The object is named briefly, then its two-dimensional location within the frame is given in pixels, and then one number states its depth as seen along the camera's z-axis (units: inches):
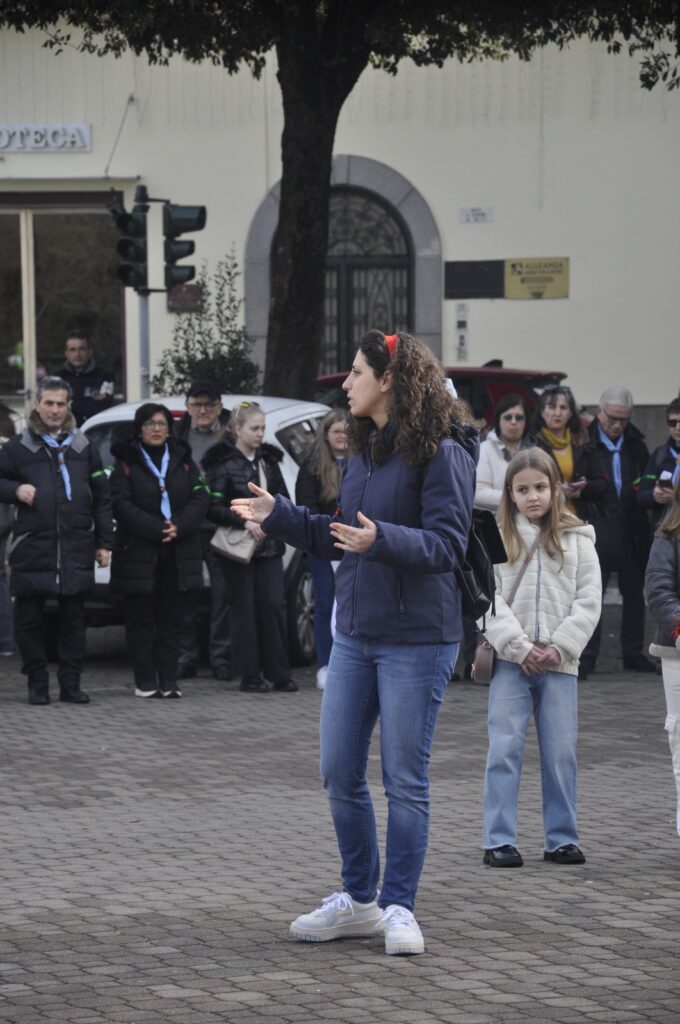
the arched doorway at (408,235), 902.4
